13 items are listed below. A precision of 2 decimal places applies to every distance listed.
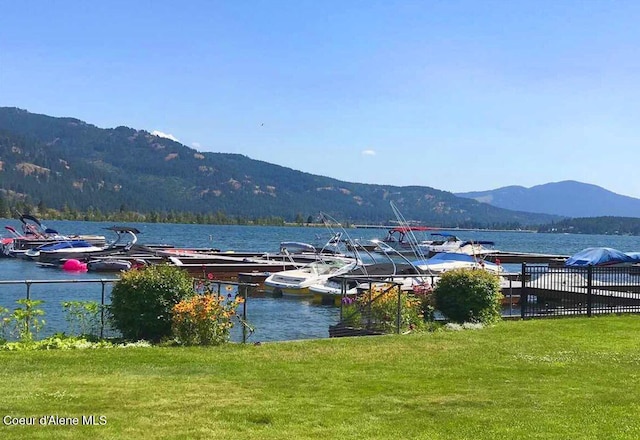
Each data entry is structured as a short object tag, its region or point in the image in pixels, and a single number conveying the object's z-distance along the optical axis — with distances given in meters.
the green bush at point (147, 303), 13.14
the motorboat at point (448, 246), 78.82
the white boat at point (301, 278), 34.59
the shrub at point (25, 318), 12.57
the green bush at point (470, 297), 16.65
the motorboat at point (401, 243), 86.75
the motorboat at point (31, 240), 64.81
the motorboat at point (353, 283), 29.17
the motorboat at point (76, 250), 55.03
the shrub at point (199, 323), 12.49
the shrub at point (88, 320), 14.09
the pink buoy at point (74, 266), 51.09
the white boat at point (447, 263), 35.47
